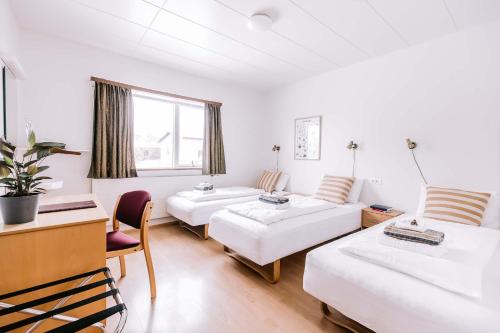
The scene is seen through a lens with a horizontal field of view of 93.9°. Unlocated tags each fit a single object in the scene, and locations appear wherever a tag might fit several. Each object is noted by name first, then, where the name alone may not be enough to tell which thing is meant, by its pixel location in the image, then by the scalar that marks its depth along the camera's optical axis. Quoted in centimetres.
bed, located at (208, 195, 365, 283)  210
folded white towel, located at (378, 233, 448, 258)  149
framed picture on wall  396
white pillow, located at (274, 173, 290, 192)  440
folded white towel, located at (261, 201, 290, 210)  262
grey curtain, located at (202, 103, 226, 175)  415
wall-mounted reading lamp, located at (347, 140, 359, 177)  345
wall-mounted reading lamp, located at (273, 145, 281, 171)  462
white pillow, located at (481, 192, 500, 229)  224
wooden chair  180
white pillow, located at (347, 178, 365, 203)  332
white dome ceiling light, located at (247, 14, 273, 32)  225
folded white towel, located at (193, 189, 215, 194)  360
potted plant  126
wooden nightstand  285
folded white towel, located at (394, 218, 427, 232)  169
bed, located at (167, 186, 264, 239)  312
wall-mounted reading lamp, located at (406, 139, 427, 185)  285
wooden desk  120
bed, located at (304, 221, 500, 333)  106
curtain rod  308
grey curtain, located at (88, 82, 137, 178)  309
